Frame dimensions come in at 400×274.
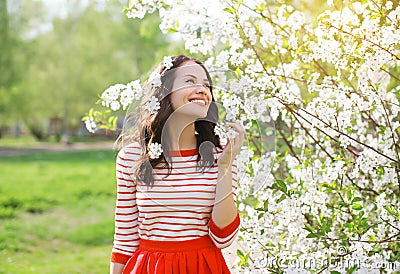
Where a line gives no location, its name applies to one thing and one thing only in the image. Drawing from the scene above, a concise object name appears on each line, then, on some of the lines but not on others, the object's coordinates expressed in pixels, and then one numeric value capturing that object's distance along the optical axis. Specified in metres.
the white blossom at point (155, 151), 1.95
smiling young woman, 1.89
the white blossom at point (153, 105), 1.95
